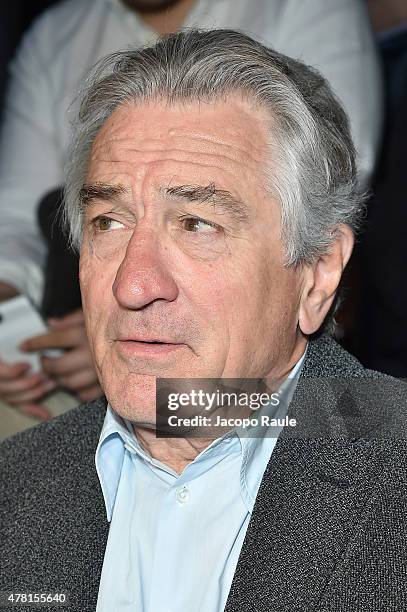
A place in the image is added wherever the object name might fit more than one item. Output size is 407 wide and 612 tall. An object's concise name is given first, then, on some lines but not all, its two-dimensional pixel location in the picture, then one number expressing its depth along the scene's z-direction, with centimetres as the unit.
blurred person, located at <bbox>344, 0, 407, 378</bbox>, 174
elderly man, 121
